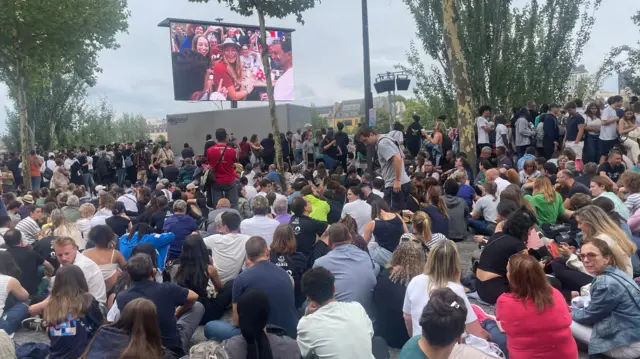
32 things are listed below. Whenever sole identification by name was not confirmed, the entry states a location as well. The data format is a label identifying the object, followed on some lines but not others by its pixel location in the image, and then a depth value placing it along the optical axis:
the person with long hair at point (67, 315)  4.39
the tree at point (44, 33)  16.61
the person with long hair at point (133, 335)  3.47
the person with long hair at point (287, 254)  5.82
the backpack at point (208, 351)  3.05
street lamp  16.03
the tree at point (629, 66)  20.20
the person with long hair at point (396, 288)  4.93
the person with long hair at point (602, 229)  5.12
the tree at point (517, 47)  18.33
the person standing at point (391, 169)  7.80
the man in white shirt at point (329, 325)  3.69
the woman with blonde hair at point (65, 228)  7.22
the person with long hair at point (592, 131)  11.85
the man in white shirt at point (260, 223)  7.06
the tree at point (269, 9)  14.26
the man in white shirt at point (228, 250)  6.43
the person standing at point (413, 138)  15.22
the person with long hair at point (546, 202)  7.62
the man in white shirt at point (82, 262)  5.59
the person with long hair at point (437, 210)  7.54
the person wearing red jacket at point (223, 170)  9.85
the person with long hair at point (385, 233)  6.21
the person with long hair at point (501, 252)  5.24
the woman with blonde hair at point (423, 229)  6.11
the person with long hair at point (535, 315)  3.82
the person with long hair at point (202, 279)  5.77
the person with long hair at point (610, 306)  4.30
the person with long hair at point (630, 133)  11.05
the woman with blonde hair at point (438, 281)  4.25
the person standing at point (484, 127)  14.20
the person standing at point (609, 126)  11.36
